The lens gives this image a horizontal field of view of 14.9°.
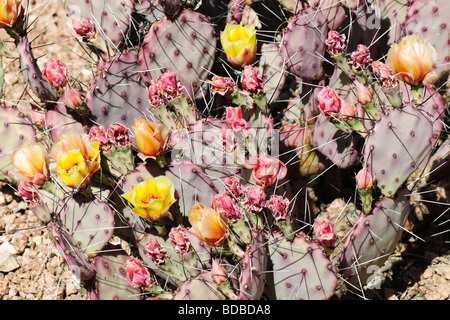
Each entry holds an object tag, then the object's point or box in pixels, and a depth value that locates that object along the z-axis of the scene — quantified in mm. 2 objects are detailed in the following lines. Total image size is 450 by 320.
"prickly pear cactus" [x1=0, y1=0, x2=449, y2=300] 2323
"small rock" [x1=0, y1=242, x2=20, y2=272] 2578
